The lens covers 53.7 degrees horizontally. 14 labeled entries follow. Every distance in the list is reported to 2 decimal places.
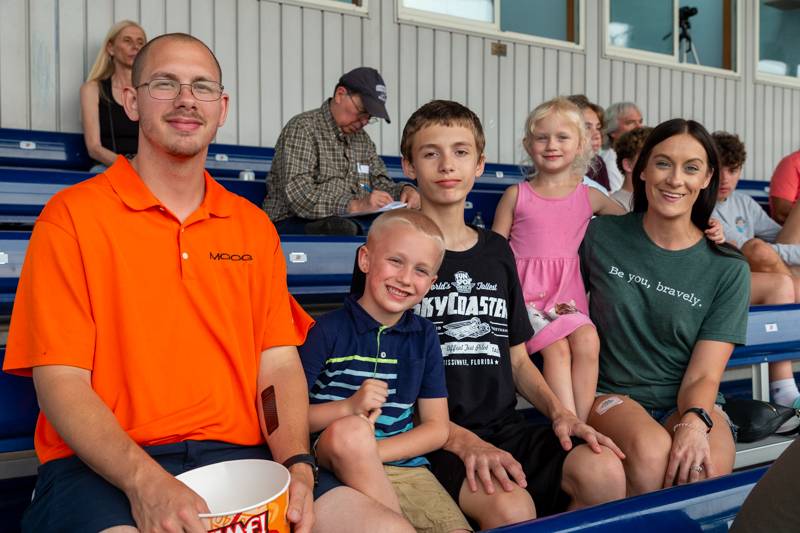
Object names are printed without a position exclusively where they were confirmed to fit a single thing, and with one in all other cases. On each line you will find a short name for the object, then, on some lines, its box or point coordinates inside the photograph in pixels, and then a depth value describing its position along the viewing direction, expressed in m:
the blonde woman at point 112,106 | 4.13
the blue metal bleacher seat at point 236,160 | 4.59
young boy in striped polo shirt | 1.63
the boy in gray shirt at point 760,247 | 2.85
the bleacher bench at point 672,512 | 1.21
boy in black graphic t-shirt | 1.71
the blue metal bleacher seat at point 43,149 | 4.10
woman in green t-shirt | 2.07
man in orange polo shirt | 1.30
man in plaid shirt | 3.35
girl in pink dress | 2.14
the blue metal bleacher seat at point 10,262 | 2.30
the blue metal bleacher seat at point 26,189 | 3.06
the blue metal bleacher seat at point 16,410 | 1.62
